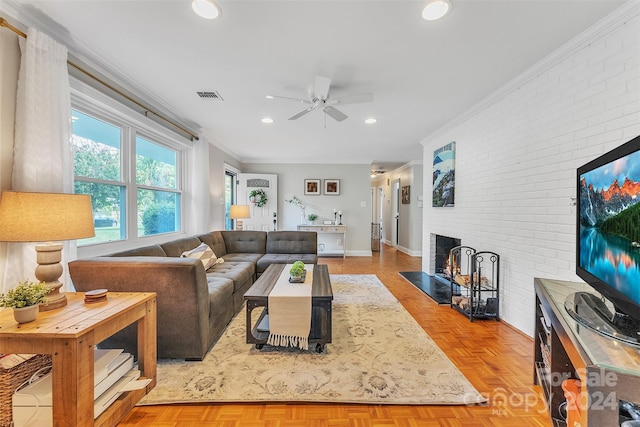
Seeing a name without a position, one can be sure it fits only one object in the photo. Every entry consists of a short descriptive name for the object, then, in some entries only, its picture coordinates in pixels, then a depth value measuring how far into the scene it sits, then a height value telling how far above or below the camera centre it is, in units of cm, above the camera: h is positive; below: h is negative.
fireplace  405 -74
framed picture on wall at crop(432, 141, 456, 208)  363 +52
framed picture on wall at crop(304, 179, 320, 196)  649 +61
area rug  156 -113
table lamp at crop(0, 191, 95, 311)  124 -7
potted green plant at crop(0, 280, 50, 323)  118 -43
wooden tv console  75 -51
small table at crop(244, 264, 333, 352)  199 -80
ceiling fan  222 +107
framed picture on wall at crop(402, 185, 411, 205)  671 +43
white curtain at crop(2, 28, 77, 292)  157 +51
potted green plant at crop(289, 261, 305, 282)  237 -60
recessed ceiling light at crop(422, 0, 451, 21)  149 +121
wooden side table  113 -62
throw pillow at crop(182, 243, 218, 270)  294 -52
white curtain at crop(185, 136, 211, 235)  383 +28
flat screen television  97 -14
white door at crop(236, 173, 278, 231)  624 +20
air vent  274 +125
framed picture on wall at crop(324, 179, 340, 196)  648 +58
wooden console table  646 -83
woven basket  122 -85
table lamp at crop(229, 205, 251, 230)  472 -2
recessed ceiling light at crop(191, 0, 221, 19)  150 +121
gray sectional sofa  178 -59
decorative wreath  626 +31
